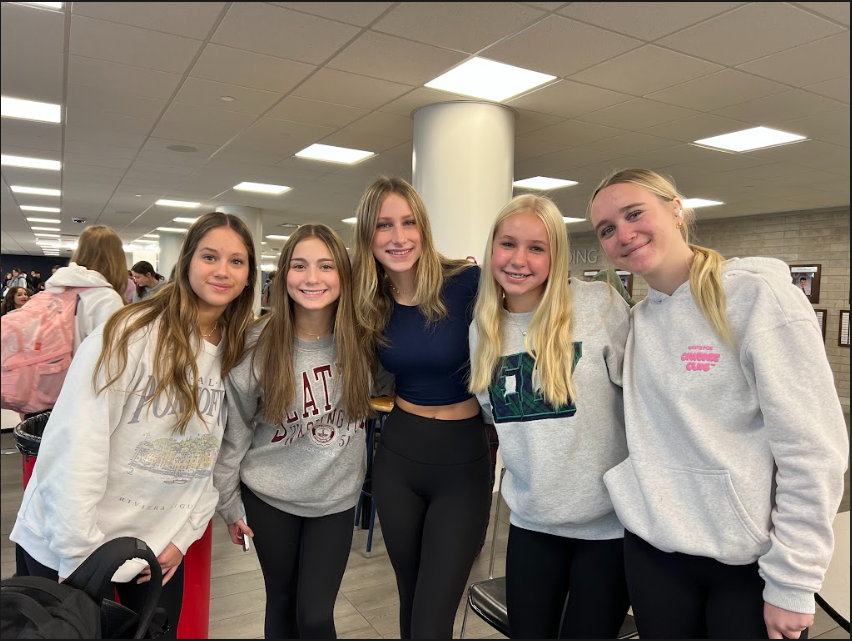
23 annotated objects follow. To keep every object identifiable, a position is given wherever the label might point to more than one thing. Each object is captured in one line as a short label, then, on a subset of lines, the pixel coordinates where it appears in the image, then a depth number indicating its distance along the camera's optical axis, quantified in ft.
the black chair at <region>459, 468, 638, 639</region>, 5.12
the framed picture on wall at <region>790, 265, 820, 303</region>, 30.60
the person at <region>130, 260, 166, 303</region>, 20.61
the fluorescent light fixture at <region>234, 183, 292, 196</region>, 27.02
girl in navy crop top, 5.29
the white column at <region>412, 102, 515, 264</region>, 14.89
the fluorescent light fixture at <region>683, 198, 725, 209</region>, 27.50
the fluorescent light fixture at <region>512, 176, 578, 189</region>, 23.72
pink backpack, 6.95
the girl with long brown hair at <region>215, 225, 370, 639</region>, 5.36
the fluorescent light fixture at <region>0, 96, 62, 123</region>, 14.85
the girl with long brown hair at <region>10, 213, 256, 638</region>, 4.13
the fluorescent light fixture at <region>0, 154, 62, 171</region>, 21.16
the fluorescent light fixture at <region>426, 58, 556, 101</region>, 12.55
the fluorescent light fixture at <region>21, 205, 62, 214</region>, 29.78
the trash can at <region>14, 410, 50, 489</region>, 5.63
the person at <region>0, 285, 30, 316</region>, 16.35
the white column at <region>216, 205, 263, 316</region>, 33.42
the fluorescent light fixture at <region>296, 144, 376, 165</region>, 19.88
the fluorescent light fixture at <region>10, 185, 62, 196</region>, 25.59
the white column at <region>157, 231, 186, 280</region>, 46.68
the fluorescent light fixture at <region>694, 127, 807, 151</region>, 16.76
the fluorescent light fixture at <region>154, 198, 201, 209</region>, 31.45
